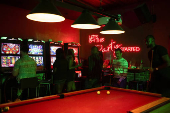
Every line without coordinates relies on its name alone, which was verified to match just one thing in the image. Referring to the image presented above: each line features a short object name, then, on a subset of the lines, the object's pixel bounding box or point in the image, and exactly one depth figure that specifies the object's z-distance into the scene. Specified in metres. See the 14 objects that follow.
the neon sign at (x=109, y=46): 6.91
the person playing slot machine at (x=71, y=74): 4.23
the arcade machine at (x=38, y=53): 5.84
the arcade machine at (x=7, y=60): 4.84
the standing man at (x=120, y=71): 4.20
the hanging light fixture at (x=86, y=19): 2.51
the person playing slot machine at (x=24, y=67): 3.42
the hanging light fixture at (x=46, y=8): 1.94
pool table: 1.89
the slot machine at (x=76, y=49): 7.30
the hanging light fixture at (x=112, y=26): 3.14
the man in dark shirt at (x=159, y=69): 3.05
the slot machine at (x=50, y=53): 6.43
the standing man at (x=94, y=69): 4.21
